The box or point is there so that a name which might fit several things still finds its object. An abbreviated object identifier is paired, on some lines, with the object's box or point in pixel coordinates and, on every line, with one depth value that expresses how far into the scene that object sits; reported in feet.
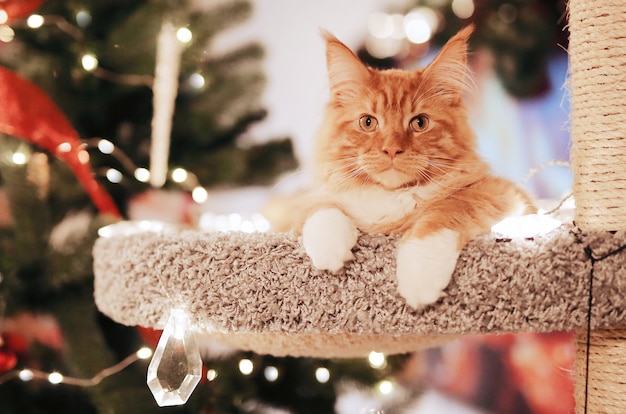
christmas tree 4.31
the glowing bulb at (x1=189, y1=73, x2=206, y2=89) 5.02
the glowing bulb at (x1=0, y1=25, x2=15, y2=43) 4.39
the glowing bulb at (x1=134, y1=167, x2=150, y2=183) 4.95
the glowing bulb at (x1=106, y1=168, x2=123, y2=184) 4.84
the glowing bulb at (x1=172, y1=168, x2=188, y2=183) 4.96
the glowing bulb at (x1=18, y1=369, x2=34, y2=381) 4.37
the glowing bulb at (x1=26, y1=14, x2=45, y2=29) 4.42
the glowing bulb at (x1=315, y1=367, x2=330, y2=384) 4.93
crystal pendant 2.56
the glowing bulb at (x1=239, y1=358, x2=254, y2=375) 4.76
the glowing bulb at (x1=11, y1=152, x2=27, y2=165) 4.23
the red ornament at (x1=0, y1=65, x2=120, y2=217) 4.18
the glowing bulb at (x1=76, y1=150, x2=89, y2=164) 4.32
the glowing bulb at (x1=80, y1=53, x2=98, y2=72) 4.54
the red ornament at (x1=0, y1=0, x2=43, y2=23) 4.34
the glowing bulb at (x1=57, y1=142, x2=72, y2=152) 4.30
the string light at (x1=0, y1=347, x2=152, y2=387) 4.29
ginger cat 2.65
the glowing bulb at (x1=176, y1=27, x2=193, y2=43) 4.66
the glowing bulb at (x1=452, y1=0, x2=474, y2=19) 5.66
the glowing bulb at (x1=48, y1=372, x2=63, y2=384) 4.29
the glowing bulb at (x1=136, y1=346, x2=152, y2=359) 4.39
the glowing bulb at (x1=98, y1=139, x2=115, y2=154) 4.76
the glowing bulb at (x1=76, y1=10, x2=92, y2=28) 4.67
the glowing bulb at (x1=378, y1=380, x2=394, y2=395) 4.98
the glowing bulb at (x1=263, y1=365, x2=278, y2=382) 4.91
